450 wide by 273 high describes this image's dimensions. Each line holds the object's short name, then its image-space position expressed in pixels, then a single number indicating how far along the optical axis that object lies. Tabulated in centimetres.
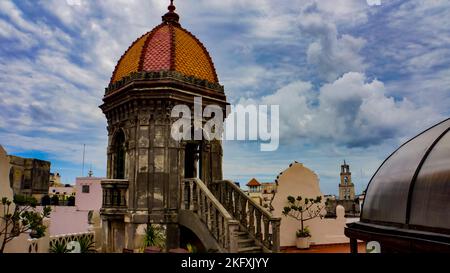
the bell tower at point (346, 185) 4459
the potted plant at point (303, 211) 1806
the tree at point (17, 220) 1025
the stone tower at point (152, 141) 1210
